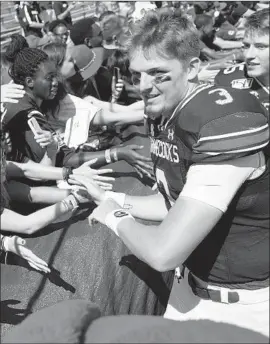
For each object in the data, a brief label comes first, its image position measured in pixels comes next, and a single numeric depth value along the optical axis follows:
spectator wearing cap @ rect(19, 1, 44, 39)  9.19
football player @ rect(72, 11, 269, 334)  1.34
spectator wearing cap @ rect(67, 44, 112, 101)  4.33
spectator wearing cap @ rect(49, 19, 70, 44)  6.93
